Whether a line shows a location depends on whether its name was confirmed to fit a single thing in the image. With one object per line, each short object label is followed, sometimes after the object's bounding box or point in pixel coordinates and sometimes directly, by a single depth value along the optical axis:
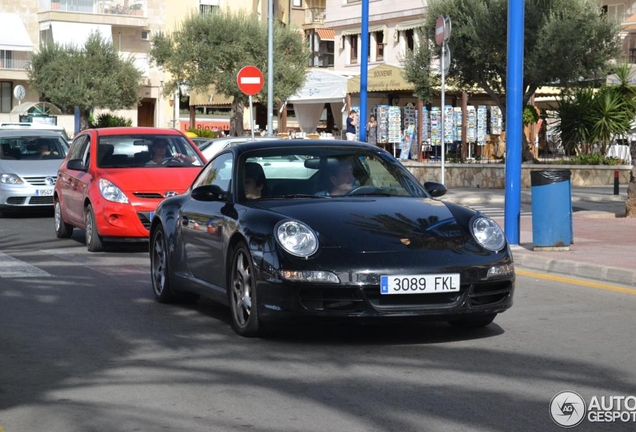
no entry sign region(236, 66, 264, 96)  25.70
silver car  21.43
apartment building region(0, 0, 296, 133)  74.32
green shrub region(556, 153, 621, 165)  30.53
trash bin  13.73
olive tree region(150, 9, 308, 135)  51.56
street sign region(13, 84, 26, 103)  50.32
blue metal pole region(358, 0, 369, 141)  26.81
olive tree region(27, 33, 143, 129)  66.94
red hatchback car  14.98
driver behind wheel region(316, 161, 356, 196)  9.06
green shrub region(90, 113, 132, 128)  61.53
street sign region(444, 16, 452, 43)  20.52
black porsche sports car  7.85
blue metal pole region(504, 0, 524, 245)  14.53
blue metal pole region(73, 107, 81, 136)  66.60
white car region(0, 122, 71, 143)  23.96
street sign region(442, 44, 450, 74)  20.14
